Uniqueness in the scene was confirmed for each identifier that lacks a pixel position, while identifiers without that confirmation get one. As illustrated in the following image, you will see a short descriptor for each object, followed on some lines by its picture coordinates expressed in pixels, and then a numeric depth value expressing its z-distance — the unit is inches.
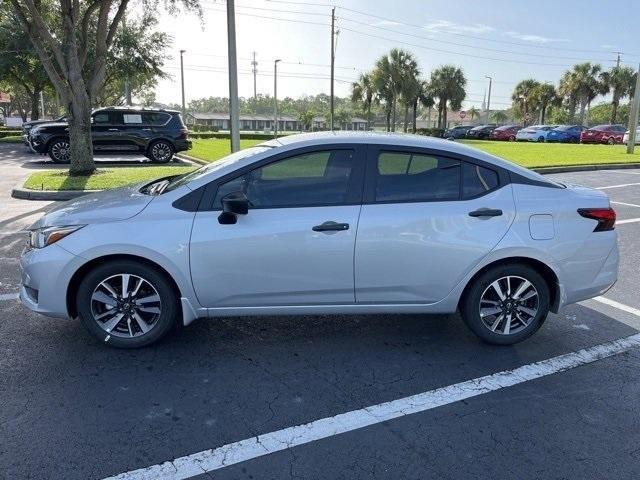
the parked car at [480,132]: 1768.0
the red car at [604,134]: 1337.4
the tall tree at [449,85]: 2068.2
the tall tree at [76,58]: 439.8
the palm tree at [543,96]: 2303.2
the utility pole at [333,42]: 1498.9
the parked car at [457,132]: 1785.9
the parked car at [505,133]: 1681.8
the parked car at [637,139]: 1205.7
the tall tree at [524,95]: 2393.0
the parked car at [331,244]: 140.8
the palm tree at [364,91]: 1982.0
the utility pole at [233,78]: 447.5
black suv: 634.8
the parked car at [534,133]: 1492.4
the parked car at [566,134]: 1432.1
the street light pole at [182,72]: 1905.8
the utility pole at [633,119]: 805.2
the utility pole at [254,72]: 3275.6
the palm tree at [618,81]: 2091.5
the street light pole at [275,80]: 2212.1
